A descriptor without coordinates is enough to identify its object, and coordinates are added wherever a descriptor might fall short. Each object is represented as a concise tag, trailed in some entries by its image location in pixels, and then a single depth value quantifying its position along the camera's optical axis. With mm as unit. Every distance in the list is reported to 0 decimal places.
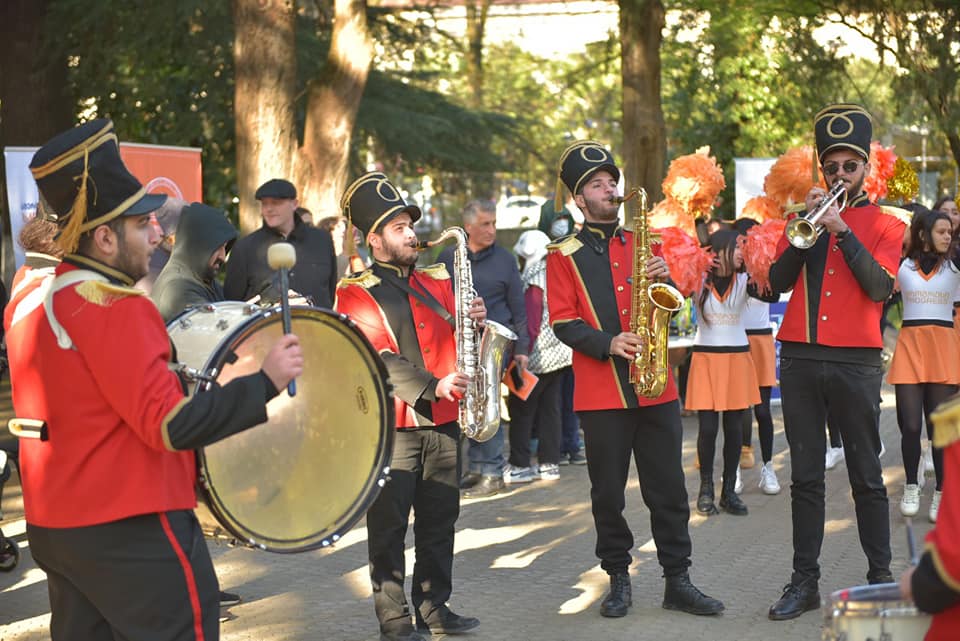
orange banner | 11766
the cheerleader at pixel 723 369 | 9320
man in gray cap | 8531
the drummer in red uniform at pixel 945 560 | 2943
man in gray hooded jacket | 6172
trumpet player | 6336
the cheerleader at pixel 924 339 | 8922
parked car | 25978
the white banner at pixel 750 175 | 16125
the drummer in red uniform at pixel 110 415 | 3654
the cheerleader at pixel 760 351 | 10414
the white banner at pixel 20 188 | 11586
